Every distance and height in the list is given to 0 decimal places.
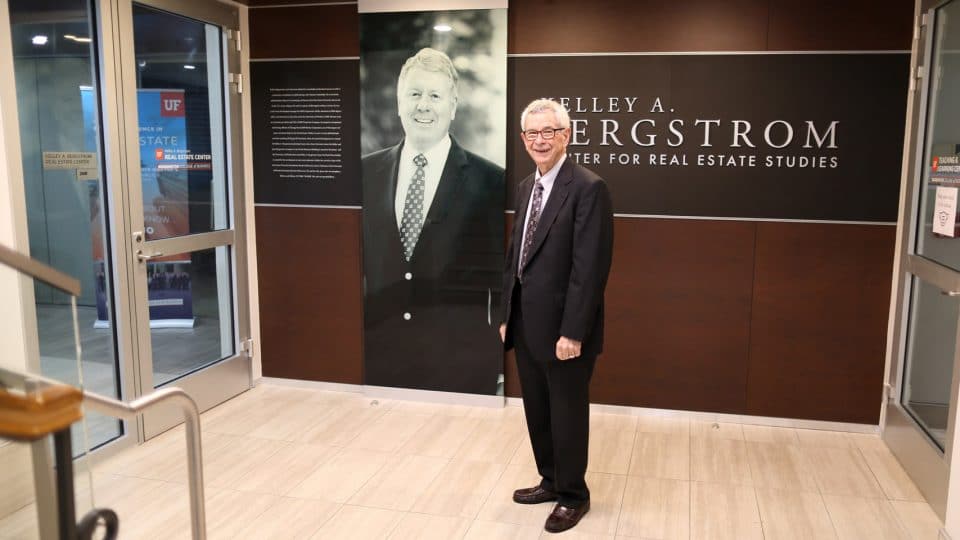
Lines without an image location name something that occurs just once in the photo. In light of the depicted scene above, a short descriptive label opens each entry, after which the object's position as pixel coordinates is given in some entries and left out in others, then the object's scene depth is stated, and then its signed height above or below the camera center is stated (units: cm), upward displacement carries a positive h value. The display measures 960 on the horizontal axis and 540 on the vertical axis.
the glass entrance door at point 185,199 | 405 -18
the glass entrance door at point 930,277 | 345 -50
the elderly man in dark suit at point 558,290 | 302 -49
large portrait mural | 451 -14
